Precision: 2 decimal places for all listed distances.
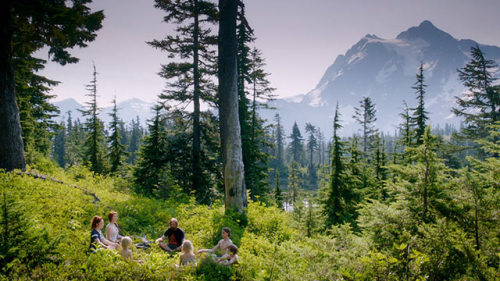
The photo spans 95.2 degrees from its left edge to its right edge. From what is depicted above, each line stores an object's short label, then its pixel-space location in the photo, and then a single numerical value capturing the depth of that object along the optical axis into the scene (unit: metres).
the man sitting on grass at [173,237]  6.44
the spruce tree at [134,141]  77.99
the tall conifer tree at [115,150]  25.47
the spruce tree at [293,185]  42.78
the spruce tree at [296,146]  78.69
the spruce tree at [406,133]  19.05
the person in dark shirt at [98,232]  5.43
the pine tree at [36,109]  14.61
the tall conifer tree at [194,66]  12.84
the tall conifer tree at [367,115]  37.49
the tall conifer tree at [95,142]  25.11
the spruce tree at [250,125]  15.53
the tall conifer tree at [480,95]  19.44
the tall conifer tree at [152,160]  15.49
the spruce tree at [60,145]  76.94
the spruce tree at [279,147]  81.19
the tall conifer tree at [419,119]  19.05
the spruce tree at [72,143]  55.58
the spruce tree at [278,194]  29.11
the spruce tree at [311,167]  76.38
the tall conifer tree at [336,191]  12.23
